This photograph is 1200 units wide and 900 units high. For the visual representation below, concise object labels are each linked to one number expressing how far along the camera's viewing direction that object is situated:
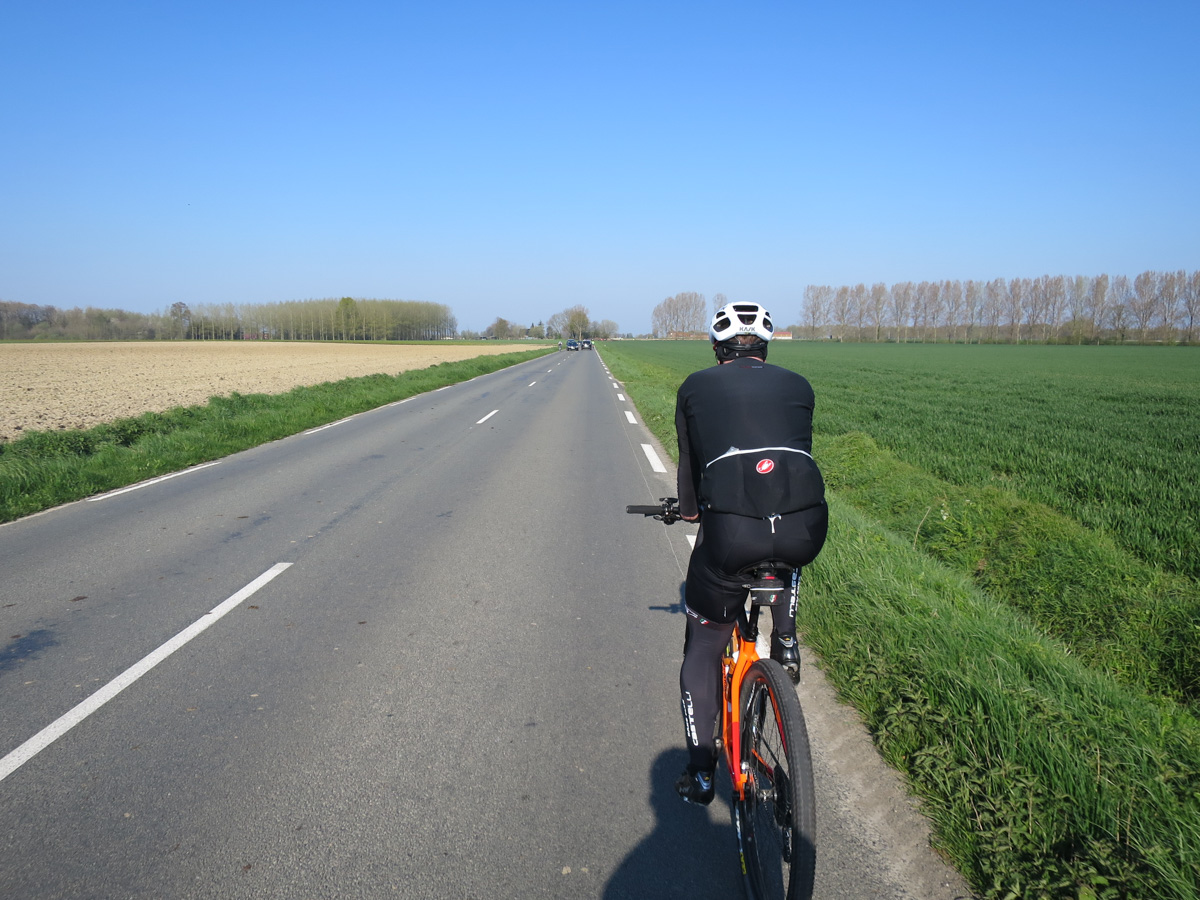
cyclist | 2.29
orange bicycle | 2.00
